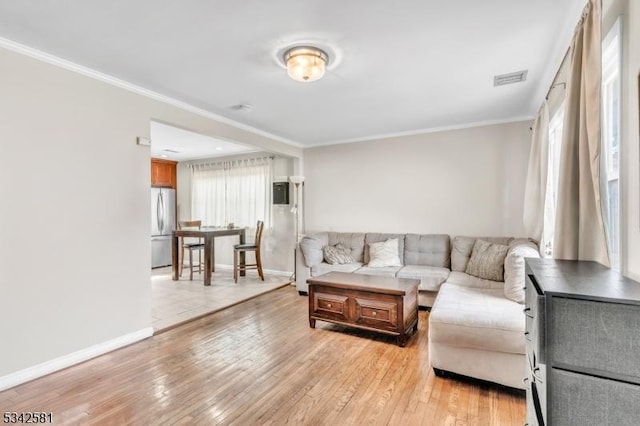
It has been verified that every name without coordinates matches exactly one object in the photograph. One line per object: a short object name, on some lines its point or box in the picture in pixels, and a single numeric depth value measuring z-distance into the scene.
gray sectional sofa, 2.14
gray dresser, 0.87
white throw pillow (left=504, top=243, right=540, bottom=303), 2.57
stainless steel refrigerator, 6.74
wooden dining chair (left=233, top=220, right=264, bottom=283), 5.42
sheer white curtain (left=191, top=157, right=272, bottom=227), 6.19
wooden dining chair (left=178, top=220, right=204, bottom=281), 5.69
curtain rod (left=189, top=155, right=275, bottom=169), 6.14
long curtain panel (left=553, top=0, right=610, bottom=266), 1.43
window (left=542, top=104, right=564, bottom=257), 2.97
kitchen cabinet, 6.96
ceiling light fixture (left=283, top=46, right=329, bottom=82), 2.34
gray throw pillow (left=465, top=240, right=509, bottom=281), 3.54
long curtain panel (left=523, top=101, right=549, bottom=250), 2.96
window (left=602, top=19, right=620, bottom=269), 1.52
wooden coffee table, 2.91
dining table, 5.12
